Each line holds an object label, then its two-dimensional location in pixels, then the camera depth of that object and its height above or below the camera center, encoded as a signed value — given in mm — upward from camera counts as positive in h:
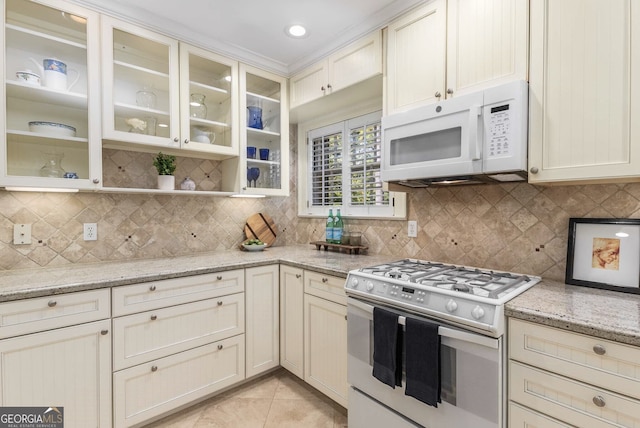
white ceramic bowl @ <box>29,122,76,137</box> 1793 +468
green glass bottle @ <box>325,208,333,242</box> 2678 -180
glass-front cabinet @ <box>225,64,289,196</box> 2557 +651
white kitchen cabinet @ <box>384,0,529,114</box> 1501 +863
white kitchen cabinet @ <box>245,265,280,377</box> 2227 -805
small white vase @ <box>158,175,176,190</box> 2229 +191
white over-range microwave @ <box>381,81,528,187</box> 1424 +357
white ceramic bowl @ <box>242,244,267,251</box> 2711 -330
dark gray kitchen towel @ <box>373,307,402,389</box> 1440 -652
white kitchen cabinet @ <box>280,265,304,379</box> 2207 -806
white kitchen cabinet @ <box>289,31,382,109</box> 2104 +1044
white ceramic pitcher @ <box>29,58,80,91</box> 1810 +790
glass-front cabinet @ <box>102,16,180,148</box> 1949 +828
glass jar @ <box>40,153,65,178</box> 1809 +248
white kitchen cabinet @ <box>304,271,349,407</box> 1910 -816
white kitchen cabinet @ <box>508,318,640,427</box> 974 -568
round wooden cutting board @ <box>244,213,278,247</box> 2885 -181
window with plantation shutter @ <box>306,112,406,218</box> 2543 +350
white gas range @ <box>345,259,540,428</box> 1192 -544
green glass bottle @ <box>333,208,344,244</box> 2639 -168
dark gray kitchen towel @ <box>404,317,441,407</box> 1302 -645
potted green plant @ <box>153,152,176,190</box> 2230 +264
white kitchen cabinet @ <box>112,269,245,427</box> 1722 -810
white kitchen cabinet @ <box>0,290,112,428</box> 1436 -725
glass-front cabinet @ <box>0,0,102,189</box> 1710 +649
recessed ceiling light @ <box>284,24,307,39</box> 2180 +1271
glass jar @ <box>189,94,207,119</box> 2328 +776
